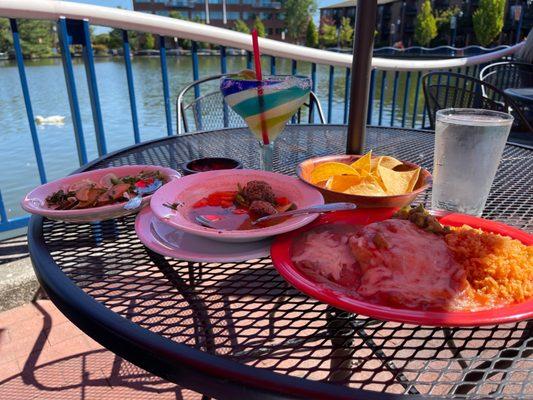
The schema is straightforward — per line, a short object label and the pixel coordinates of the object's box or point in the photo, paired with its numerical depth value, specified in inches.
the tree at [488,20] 1263.5
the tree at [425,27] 1483.8
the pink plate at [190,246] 23.5
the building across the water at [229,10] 2266.2
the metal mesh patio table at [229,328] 16.9
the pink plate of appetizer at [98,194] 29.2
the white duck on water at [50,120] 442.1
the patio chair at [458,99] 102.5
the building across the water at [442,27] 1314.0
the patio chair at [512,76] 138.5
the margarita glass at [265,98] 35.4
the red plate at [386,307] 17.7
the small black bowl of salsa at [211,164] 39.0
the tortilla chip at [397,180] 30.6
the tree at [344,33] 1790.1
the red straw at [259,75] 35.8
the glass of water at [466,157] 30.4
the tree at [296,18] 2308.1
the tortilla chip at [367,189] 28.9
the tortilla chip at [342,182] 30.5
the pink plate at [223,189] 24.1
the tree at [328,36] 1920.5
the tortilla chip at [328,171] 32.0
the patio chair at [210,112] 84.8
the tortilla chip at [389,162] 34.6
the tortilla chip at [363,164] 32.6
